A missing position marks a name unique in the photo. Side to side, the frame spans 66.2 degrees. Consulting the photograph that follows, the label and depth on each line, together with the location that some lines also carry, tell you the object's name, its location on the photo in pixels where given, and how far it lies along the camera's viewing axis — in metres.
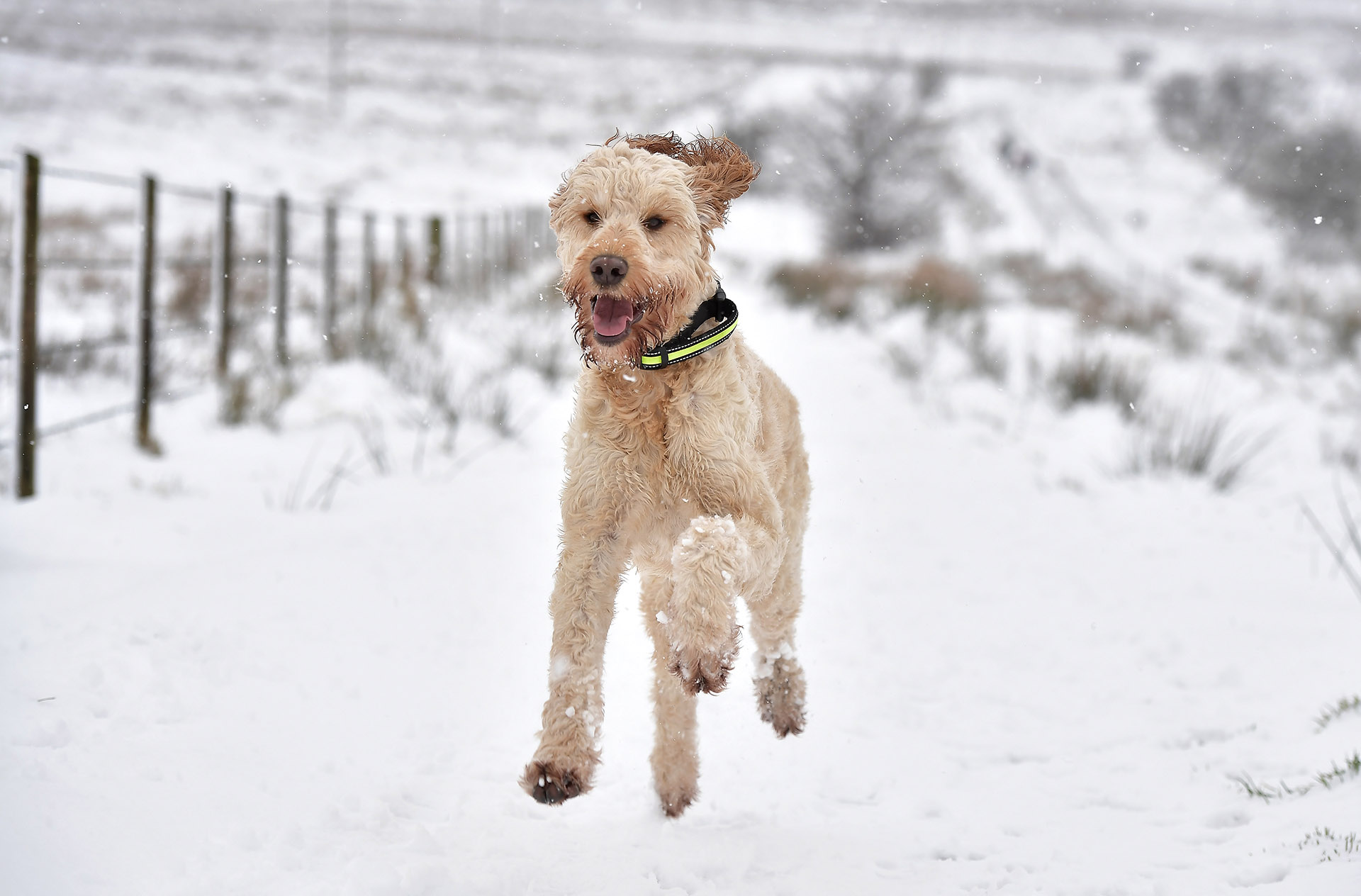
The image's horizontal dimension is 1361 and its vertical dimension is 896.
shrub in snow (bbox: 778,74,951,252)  33.69
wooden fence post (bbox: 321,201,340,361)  11.41
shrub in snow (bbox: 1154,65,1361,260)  35.47
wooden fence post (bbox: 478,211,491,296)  18.50
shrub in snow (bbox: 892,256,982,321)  17.19
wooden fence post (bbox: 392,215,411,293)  14.55
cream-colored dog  2.44
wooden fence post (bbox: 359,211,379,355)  12.15
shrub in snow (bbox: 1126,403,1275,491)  8.21
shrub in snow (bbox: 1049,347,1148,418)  10.33
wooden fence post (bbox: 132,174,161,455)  7.20
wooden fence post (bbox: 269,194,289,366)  10.27
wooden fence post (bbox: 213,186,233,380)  8.67
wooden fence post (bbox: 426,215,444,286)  14.84
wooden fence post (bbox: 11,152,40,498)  5.64
